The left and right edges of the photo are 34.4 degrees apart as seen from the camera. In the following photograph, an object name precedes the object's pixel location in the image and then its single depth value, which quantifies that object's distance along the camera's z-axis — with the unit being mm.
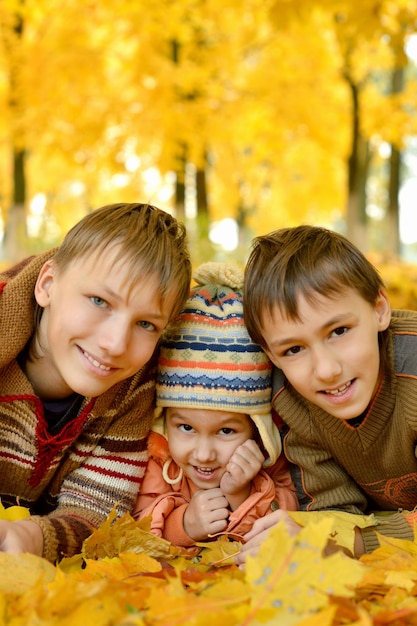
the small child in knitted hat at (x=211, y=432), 2033
